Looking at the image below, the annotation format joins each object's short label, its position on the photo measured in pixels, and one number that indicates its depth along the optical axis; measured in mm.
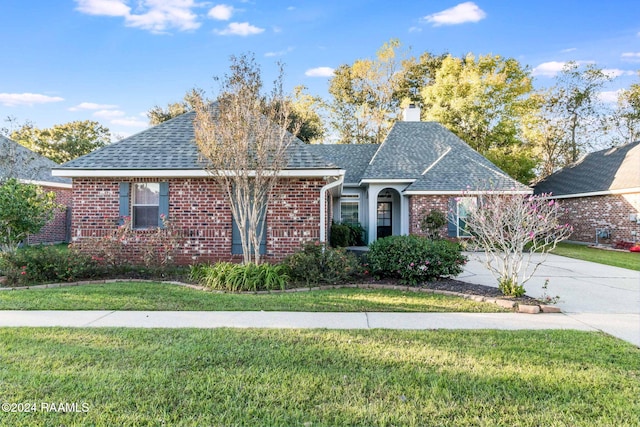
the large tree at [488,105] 22844
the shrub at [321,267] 7668
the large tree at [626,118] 27312
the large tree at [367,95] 29562
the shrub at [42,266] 7609
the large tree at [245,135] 7598
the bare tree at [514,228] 6301
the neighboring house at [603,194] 16578
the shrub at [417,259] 7402
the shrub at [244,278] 7105
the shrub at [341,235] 14713
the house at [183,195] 9344
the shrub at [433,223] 14859
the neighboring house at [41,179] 14516
